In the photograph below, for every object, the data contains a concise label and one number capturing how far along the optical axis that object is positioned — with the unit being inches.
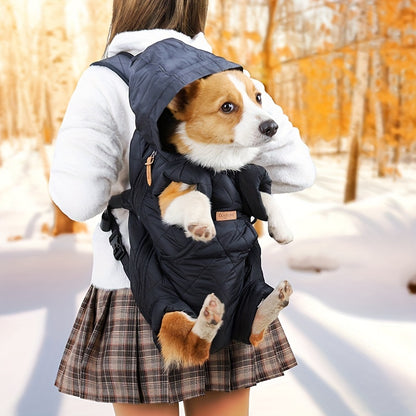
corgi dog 34.0
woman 38.3
